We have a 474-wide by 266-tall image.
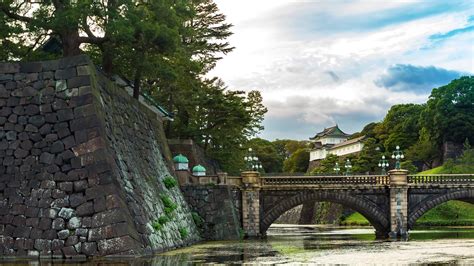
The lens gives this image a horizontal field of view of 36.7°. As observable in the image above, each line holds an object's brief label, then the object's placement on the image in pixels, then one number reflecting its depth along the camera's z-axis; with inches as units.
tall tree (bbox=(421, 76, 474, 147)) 3757.4
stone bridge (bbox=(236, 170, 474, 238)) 2123.5
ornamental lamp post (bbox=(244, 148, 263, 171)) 2368.6
